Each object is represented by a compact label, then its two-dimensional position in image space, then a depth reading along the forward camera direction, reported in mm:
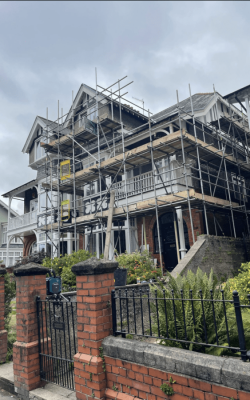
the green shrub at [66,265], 10219
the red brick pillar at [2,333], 5941
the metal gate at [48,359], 4297
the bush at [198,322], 3314
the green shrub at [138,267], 9672
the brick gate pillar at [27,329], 4410
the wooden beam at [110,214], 11950
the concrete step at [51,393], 3980
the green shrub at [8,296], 6930
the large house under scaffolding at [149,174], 13086
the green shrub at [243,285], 4838
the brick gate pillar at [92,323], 3520
